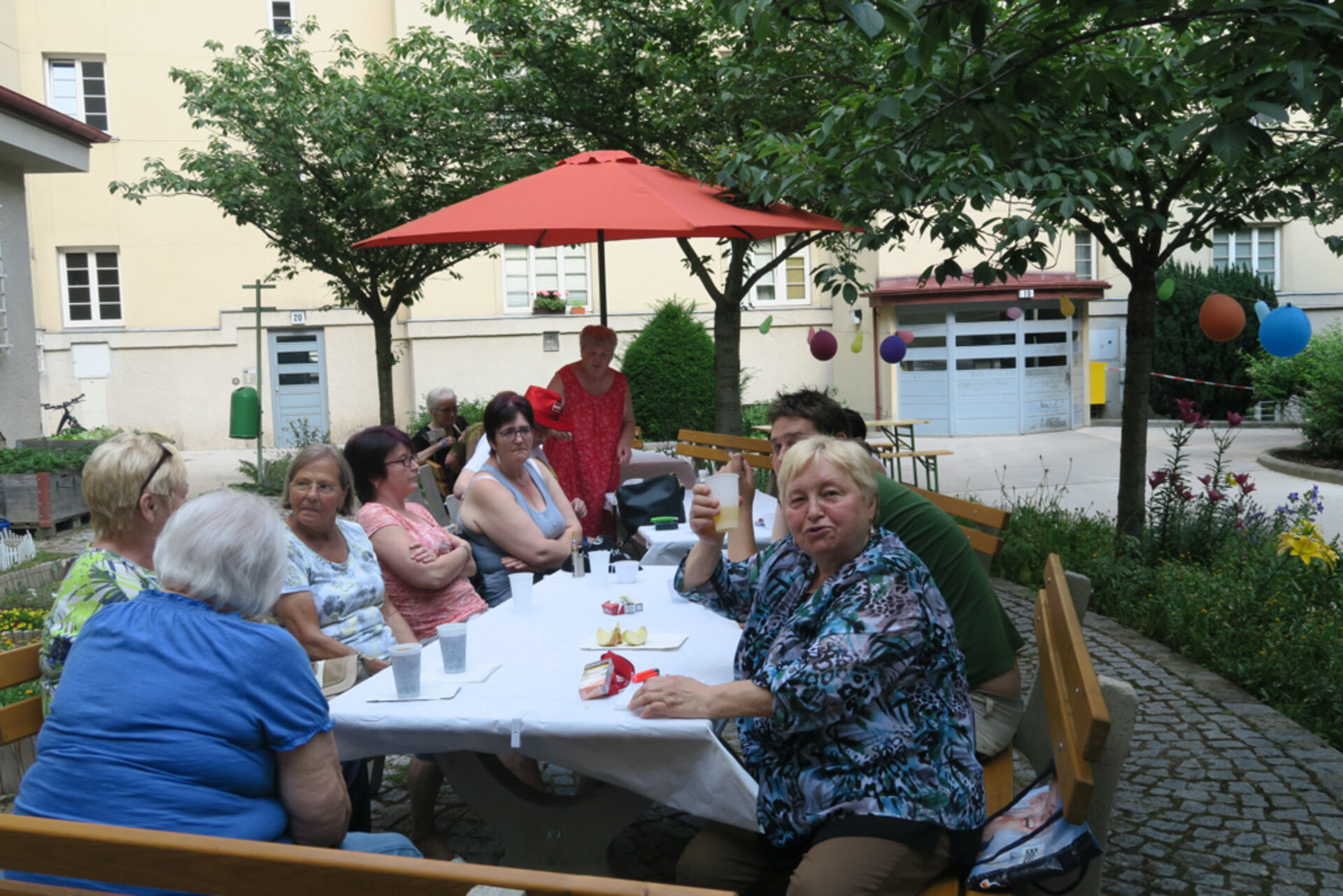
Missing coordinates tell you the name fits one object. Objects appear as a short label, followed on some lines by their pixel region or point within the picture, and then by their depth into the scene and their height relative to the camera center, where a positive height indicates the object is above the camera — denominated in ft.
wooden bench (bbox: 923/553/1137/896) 6.20 -2.25
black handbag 19.45 -2.26
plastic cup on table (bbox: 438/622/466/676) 9.39 -2.27
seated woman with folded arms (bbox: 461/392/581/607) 15.80 -1.96
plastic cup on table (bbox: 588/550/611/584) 13.55 -2.31
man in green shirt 10.16 -2.22
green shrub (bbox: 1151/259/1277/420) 66.80 +0.45
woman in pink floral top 13.55 -2.02
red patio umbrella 19.47 +3.07
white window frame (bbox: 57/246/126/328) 73.00 +6.68
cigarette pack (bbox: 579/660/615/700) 8.66 -2.44
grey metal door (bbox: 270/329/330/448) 74.90 +0.43
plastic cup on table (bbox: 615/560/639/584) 13.35 -2.39
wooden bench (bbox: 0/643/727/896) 5.11 -2.35
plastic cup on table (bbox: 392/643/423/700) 8.80 -2.30
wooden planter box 33.78 -3.38
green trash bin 47.24 -1.29
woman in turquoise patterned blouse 7.63 -2.49
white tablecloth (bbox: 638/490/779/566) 16.31 -2.50
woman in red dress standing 21.24 -1.03
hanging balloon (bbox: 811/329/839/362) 41.22 +0.93
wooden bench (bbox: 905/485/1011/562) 12.48 -1.80
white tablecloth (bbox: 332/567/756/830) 8.08 -2.63
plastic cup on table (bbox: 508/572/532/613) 11.84 -2.29
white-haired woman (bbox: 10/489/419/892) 6.73 -2.05
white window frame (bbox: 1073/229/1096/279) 75.10 +7.33
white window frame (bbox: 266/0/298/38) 73.87 +24.69
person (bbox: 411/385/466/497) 26.99 -1.30
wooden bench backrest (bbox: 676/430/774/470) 26.35 -1.84
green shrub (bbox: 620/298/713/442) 60.08 -0.23
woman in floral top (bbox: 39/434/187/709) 9.18 -1.25
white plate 10.09 -2.48
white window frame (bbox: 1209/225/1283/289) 75.92 +7.73
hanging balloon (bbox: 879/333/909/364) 48.60 +0.88
